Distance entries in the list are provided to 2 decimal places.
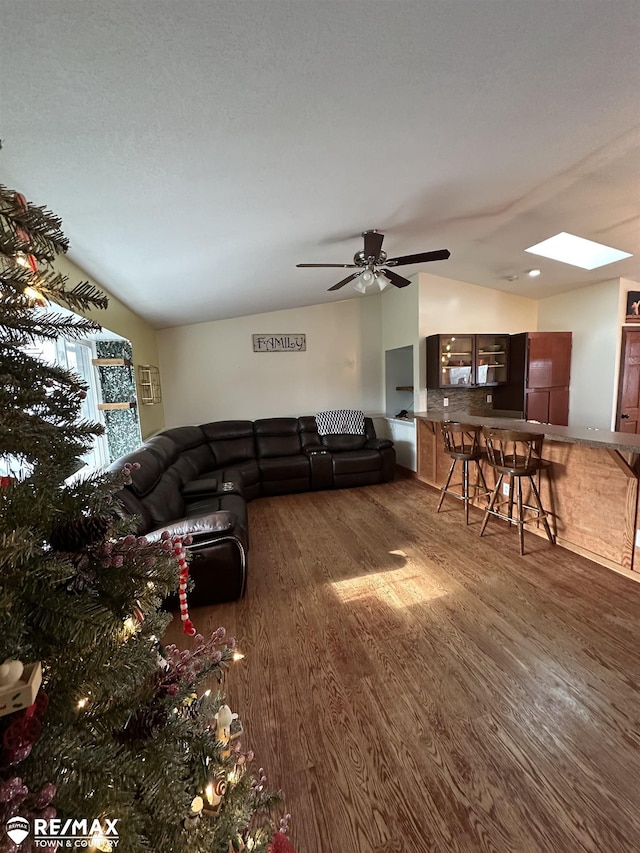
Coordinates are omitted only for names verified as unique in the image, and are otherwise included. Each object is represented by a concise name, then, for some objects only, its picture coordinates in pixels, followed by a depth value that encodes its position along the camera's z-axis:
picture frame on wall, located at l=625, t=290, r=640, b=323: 4.62
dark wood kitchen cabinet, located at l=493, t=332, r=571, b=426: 4.93
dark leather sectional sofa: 2.37
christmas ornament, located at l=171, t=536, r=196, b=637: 1.90
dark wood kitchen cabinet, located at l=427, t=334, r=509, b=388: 4.89
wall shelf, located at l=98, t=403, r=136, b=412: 3.21
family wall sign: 5.82
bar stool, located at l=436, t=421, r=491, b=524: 3.57
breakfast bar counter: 2.49
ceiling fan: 2.98
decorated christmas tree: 0.52
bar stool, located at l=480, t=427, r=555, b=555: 2.89
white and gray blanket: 5.60
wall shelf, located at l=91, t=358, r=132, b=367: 3.24
